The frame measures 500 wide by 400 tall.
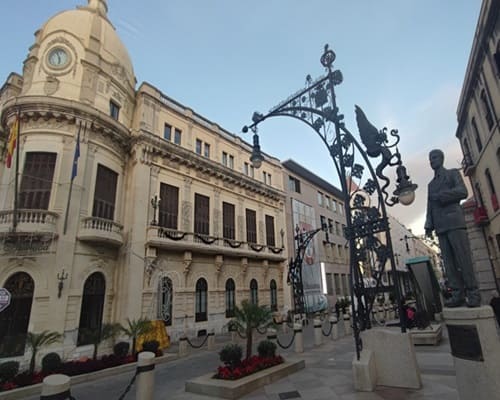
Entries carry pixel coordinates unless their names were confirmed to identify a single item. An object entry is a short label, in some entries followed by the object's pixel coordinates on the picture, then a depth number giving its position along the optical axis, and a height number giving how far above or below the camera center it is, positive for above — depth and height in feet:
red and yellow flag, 42.16 +22.18
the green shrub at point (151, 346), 38.47 -7.44
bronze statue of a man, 14.48 +2.74
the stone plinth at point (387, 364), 18.58 -5.33
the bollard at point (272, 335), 33.47 -5.66
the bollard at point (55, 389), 12.67 -4.18
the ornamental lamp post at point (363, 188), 21.06 +7.35
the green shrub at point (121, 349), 37.05 -7.40
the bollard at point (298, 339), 37.17 -6.94
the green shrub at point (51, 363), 30.73 -7.46
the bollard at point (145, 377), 18.04 -5.41
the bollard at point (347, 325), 51.29 -7.35
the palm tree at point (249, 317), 27.44 -2.95
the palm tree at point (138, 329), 37.22 -4.98
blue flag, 45.03 +20.27
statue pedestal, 12.27 -3.24
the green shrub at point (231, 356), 23.95 -5.61
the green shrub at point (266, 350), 27.07 -5.90
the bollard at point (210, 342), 44.96 -8.30
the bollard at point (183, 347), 40.22 -8.00
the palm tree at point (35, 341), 29.76 -4.87
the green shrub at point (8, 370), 26.99 -7.02
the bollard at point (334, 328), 46.06 -7.12
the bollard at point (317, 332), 41.52 -6.86
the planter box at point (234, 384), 20.32 -7.10
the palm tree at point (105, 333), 36.45 -5.25
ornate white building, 41.93 +15.89
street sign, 23.93 -0.22
